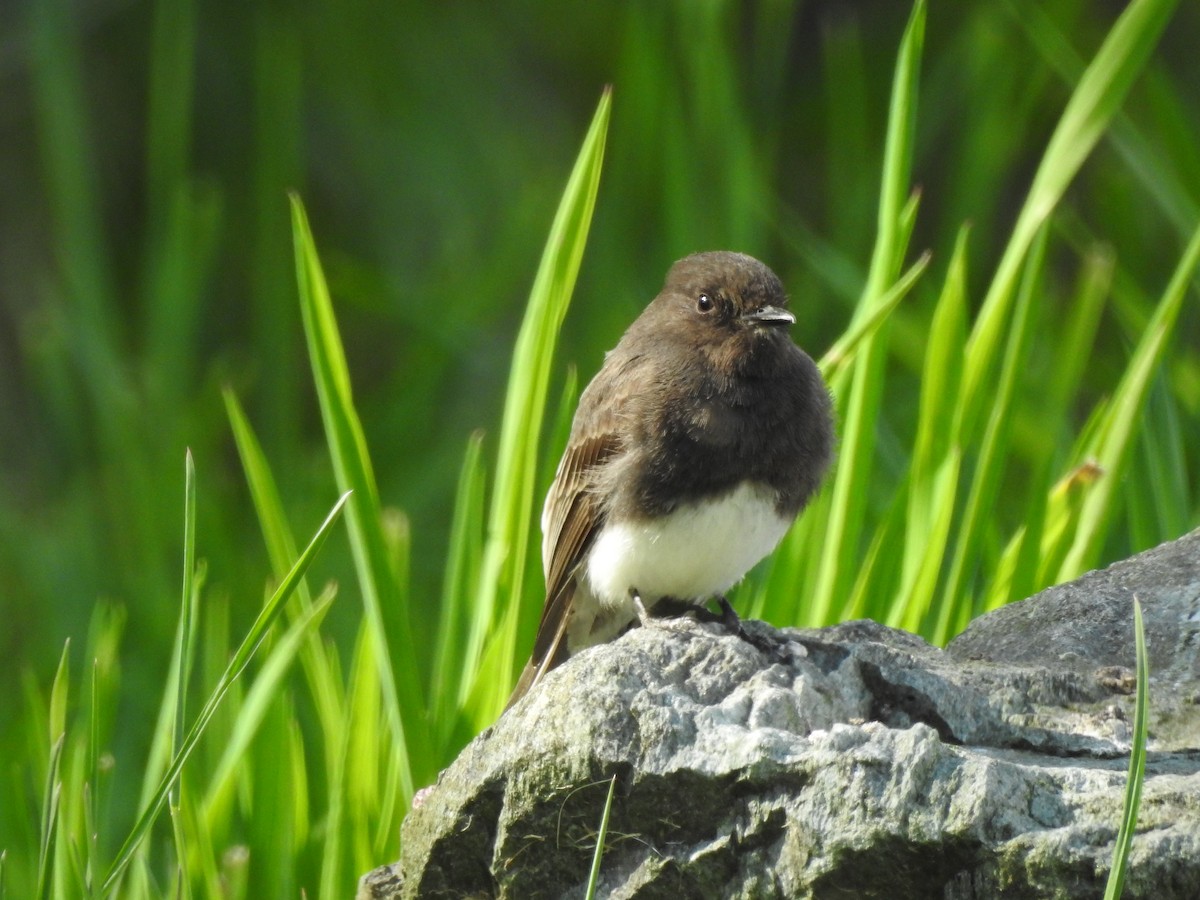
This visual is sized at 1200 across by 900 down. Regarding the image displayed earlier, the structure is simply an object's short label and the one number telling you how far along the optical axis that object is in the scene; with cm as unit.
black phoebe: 645
